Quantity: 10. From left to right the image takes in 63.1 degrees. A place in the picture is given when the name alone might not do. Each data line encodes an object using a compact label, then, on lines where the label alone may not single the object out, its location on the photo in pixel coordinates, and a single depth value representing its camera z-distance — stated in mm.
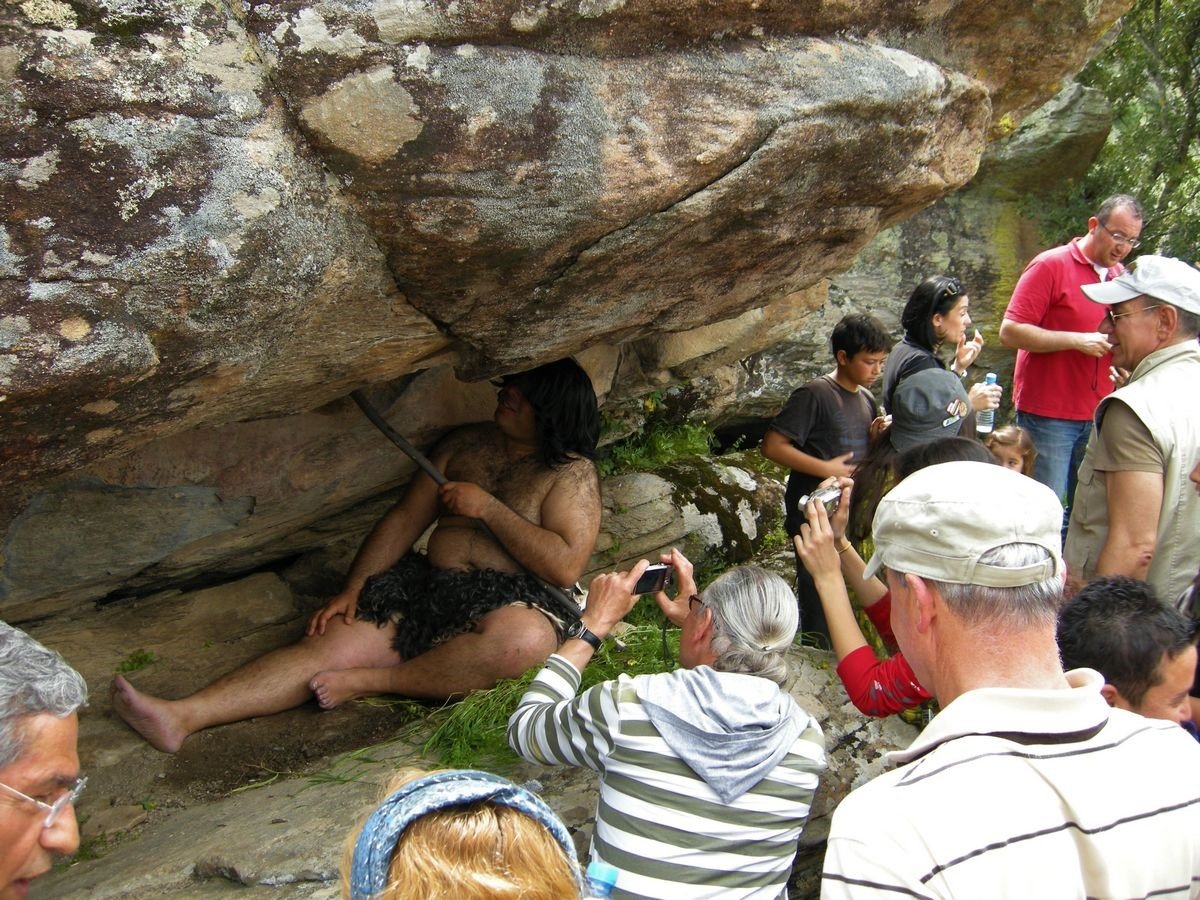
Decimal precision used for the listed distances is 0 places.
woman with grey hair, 2498
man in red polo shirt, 5344
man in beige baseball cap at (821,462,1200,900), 1536
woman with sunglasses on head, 4812
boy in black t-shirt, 4793
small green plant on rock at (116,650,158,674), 4242
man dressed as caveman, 4203
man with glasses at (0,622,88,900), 1947
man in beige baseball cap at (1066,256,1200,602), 3459
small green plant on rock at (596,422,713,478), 6410
